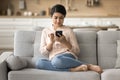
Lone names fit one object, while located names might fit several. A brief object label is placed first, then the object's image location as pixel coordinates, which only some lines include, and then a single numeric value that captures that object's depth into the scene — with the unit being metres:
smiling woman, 3.14
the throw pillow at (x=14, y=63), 3.09
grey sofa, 3.19
